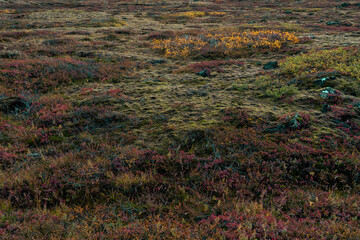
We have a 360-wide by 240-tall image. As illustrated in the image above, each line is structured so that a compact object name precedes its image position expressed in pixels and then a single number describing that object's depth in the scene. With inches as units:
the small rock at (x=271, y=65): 522.9
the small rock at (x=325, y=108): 306.2
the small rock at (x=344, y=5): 2030.0
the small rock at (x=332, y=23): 1125.7
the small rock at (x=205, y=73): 504.7
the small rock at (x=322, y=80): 388.2
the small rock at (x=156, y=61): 630.4
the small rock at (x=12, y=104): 358.0
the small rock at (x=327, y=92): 346.0
